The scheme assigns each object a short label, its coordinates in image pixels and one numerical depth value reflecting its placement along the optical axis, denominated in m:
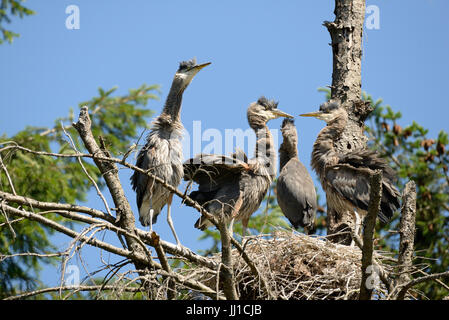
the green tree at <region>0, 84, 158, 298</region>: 17.45
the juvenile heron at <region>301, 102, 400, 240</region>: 14.14
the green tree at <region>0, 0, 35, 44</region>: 22.75
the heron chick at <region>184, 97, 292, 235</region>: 13.95
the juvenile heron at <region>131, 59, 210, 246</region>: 13.55
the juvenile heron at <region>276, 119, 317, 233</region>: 14.60
